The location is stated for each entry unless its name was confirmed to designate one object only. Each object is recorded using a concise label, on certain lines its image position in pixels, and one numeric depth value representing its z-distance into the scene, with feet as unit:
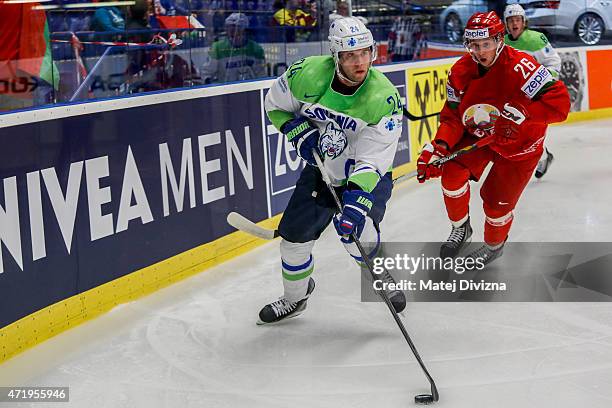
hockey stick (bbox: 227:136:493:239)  25.17
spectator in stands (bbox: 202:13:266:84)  34.63
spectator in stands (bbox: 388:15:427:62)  50.67
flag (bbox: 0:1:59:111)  24.71
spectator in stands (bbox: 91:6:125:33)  30.12
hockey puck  19.51
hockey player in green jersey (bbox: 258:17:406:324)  22.40
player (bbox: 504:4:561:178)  44.62
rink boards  23.36
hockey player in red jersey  27.63
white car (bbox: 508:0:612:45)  71.72
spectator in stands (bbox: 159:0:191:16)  33.78
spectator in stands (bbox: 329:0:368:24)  45.70
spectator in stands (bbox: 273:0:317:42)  41.22
